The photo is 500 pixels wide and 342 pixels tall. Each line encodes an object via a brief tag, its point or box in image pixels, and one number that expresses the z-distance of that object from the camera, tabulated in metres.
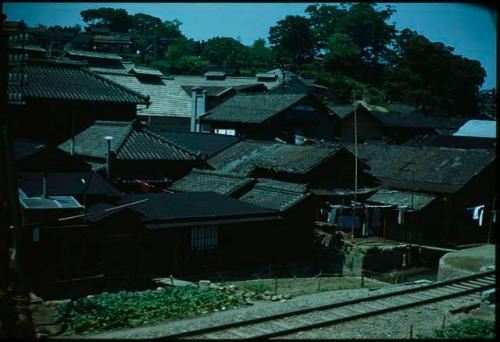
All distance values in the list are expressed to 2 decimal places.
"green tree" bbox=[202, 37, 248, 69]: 92.19
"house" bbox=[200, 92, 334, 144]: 40.94
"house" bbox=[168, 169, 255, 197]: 25.96
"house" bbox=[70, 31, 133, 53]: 87.81
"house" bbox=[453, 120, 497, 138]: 48.84
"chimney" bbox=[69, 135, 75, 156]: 26.12
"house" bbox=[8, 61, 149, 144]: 28.54
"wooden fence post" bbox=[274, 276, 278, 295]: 17.45
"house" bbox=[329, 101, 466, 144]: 51.47
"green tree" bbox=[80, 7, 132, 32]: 110.50
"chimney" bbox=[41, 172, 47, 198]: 17.62
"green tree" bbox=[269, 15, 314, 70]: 82.62
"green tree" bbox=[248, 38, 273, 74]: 88.38
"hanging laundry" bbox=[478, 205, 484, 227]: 29.44
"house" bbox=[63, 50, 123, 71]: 61.62
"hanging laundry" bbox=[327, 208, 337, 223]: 27.81
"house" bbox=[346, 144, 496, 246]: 30.11
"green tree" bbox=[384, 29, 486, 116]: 73.25
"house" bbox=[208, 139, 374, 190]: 28.00
